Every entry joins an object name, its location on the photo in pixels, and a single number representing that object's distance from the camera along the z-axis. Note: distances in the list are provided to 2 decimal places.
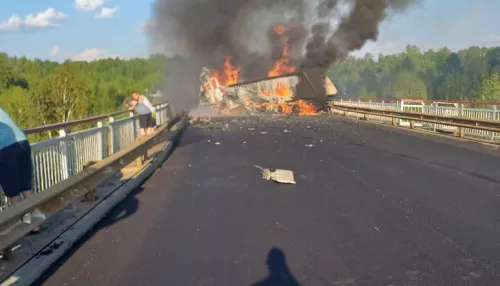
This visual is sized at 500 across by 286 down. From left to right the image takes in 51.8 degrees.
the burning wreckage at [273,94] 37.31
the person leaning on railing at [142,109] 15.41
